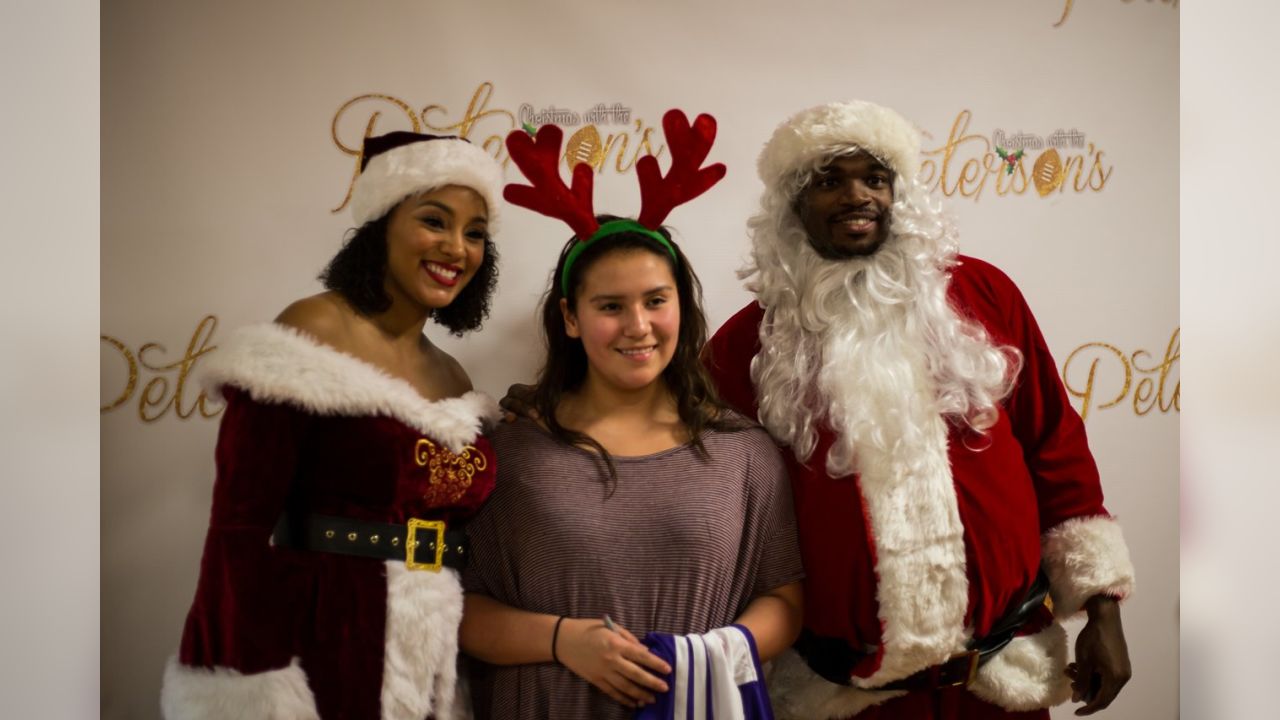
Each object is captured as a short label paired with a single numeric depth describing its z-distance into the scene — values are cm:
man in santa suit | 204
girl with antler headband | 191
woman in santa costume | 184
